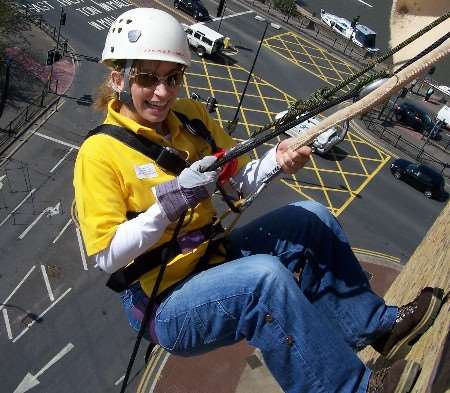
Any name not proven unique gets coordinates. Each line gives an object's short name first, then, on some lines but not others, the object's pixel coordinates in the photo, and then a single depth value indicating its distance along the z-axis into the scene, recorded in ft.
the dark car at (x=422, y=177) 97.60
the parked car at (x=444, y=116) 122.11
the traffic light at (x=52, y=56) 98.99
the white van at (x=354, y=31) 147.43
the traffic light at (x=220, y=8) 128.94
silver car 92.53
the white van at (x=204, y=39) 120.26
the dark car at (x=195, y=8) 135.05
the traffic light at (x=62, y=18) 107.29
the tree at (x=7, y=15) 108.06
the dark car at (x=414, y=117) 117.80
